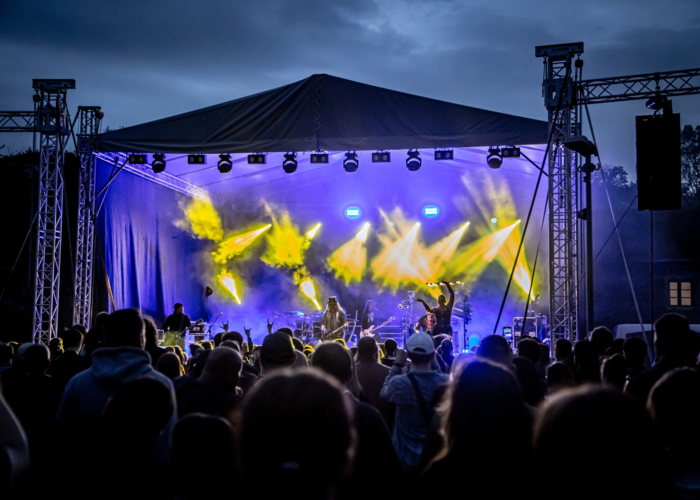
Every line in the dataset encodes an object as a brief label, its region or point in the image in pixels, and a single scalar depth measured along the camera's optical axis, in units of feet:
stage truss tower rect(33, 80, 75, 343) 38.81
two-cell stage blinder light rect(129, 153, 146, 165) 42.60
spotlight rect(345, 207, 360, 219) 69.41
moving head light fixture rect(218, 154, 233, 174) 43.16
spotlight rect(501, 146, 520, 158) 39.47
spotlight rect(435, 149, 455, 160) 41.01
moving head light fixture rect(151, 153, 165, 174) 42.57
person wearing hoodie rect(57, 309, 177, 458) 10.70
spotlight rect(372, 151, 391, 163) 41.28
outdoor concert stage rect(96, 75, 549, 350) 47.39
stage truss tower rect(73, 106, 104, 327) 40.16
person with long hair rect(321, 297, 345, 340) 45.88
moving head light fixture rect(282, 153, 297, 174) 42.68
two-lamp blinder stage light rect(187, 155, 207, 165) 43.26
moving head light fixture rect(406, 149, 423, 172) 41.65
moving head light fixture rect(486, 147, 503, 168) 39.68
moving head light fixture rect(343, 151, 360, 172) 41.88
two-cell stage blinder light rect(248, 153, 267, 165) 43.01
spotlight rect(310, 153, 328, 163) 41.65
